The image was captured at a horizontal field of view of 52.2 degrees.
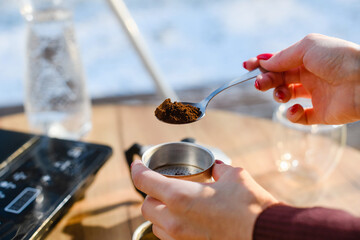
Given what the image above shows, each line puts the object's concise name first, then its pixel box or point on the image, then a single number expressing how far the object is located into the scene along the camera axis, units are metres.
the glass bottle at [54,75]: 0.88
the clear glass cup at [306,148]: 0.76
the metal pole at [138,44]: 1.06
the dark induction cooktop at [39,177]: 0.56
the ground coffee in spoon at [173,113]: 0.55
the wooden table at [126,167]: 0.67
